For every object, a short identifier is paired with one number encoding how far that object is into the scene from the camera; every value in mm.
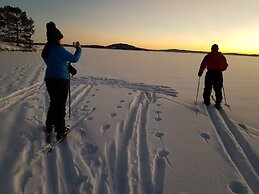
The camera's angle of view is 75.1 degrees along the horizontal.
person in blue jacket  2682
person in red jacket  5024
